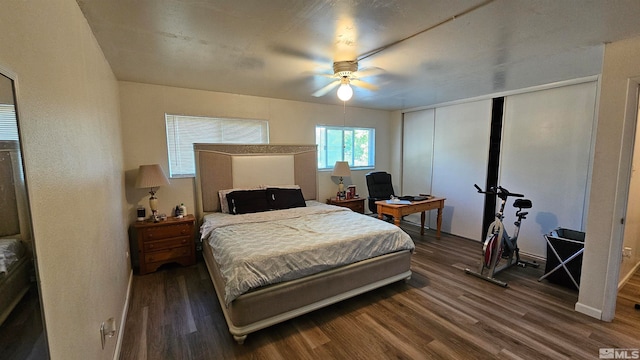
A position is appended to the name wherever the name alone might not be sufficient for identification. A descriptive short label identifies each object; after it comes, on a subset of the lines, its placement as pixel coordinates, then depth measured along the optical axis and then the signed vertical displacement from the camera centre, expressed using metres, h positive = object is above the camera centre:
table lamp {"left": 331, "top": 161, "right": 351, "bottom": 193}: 4.83 -0.28
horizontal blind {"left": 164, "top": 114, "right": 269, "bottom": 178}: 3.70 +0.29
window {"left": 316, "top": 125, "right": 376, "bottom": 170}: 5.11 +0.16
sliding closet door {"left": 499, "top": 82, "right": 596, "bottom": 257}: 3.33 -0.05
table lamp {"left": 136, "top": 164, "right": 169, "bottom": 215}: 3.17 -0.29
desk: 3.91 -0.85
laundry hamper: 2.85 -1.19
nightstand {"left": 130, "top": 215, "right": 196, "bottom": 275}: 3.21 -1.10
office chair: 4.93 -0.64
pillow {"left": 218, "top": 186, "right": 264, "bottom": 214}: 3.73 -0.66
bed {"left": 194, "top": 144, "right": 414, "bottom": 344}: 2.16 -0.84
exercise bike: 3.10 -1.15
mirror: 0.64 -0.27
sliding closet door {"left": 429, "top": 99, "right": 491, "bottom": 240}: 4.33 -0.15
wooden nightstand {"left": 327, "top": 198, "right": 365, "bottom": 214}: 4.82 -0.91
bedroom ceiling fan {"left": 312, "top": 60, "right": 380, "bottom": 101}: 2.55 +0.82
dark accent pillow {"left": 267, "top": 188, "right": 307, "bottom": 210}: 3.80 -0.65
